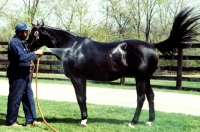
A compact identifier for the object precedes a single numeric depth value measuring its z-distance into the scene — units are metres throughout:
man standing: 5.36
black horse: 5.68
